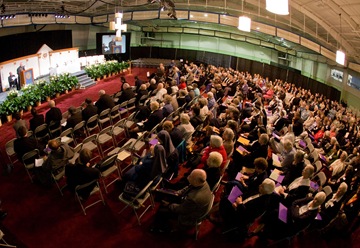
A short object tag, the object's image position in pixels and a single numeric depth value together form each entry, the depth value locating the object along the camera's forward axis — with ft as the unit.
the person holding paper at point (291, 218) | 13.09
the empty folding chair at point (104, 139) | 20.91
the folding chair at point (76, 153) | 18.33
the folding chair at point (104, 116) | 24.83
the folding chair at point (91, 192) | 14.92
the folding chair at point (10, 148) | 19.10
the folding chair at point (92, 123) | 23.31
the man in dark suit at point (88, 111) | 24.16
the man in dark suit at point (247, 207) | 12.98
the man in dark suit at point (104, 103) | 26.35
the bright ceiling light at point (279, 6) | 11.74
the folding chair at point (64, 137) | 20.44
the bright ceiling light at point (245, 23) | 22.93
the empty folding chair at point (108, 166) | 16.38
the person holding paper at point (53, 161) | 16.78
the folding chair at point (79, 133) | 24.94
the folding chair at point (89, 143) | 19.06
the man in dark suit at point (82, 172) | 15.07
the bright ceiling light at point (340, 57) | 26.45
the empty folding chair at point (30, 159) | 17.49
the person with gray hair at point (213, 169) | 14.26
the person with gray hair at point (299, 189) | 14.96
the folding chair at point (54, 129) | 22.40
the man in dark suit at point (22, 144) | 17.98
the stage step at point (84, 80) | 44.37
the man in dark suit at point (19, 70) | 36.63
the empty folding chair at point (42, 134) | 21.47
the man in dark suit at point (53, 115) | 23.22
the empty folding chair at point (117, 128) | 22.54
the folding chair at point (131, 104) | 28.68
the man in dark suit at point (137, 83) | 35.22
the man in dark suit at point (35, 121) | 22.31
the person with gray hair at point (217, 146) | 16.70
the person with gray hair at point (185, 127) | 19.88
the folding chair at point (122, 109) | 27.14
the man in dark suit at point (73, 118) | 23.06
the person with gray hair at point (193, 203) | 12.89
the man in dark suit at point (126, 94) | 29.76
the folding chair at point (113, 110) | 25.82
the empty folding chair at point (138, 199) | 14.17
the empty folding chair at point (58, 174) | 16.71
